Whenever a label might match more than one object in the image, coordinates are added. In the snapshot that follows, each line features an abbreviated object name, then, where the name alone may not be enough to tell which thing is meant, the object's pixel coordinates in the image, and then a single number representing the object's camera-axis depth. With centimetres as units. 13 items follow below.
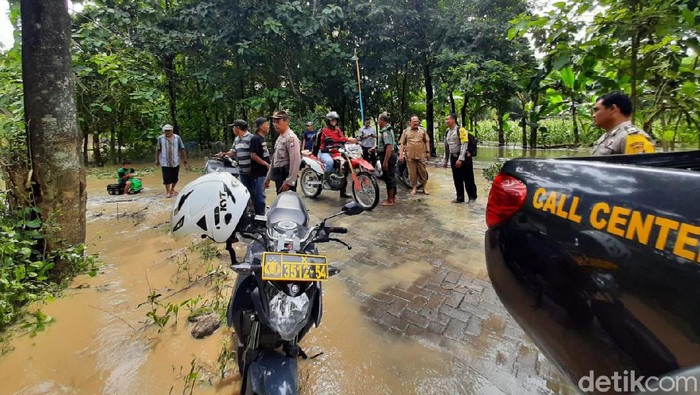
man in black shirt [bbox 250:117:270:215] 527
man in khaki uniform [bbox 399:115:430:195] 674
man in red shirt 666
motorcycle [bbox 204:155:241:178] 625
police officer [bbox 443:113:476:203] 612
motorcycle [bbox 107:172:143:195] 834
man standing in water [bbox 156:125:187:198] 766
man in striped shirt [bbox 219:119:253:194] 543
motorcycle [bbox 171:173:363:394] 155
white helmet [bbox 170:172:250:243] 174
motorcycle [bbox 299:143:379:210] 618
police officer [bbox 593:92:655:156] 250
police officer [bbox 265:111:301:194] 456
